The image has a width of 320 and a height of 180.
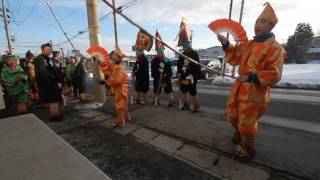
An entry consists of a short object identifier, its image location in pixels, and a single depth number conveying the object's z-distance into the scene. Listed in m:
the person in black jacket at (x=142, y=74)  6.95
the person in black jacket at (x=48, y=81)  4.96
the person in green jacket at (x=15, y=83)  5.80
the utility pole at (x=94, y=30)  6.52
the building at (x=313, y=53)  47.75
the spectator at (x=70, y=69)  8.30
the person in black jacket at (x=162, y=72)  6.61
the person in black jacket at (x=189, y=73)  5.62
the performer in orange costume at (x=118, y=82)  4.45
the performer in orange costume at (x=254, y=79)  2.60
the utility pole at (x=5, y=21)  21.97
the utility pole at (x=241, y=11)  15.66
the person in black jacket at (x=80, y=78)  7.77
